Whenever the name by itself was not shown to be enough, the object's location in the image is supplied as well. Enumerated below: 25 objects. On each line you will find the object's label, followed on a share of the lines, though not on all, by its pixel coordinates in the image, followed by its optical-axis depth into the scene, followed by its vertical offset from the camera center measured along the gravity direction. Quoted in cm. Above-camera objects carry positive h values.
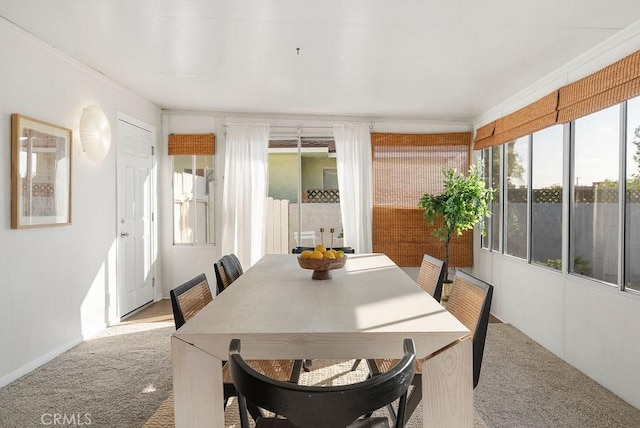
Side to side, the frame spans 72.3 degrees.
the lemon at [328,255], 247 -26
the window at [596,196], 309 +11
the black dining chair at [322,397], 104 -46
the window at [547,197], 384 +13
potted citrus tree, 502 +8
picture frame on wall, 302 +27
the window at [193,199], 577 +14
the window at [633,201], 284 +6
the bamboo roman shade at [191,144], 566 +85
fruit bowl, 242 -31
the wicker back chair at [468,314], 183 -48
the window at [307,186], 596 +33
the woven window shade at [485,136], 516 +91
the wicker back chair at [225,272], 267 -40
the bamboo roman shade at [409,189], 589 +28
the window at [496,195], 520 +18
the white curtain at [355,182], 580 +37
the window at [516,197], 454 +14
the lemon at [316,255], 245 -26
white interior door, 468 -7
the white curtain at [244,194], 566 +20
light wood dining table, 148 -46
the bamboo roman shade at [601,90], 277 +86
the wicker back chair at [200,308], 184 -47
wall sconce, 381 +68
